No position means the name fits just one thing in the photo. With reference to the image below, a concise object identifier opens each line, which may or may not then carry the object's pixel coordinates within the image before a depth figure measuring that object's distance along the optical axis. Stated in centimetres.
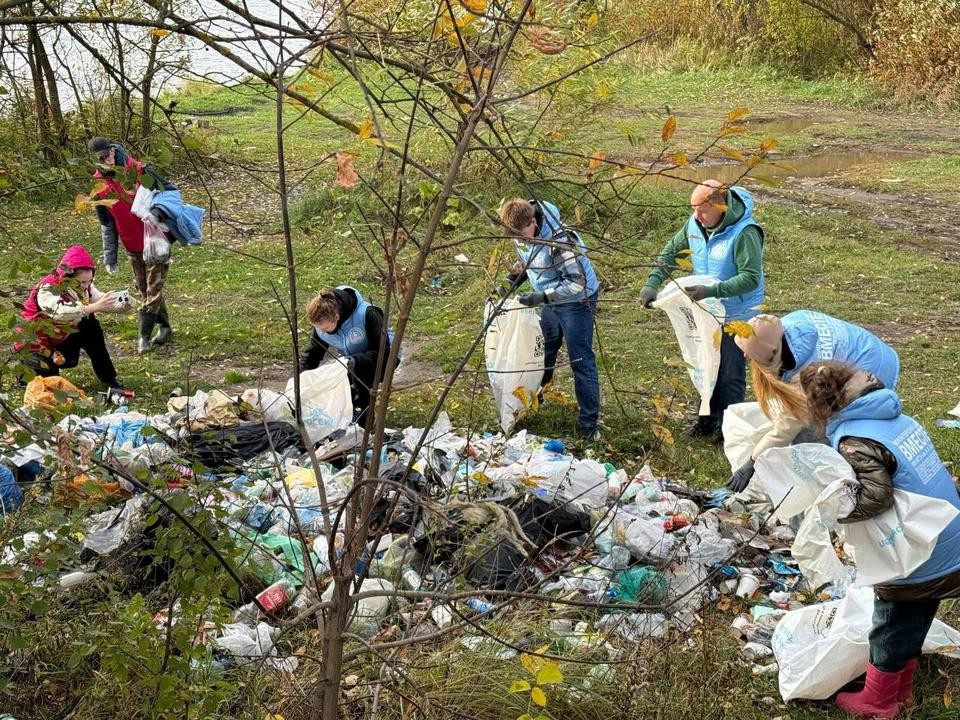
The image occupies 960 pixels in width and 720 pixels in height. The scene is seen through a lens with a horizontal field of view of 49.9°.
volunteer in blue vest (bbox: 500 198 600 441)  560
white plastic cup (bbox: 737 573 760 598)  454
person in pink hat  647
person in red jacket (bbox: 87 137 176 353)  736
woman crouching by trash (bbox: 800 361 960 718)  346
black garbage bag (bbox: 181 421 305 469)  531
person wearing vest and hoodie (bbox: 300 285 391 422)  571
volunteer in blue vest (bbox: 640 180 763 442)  565
